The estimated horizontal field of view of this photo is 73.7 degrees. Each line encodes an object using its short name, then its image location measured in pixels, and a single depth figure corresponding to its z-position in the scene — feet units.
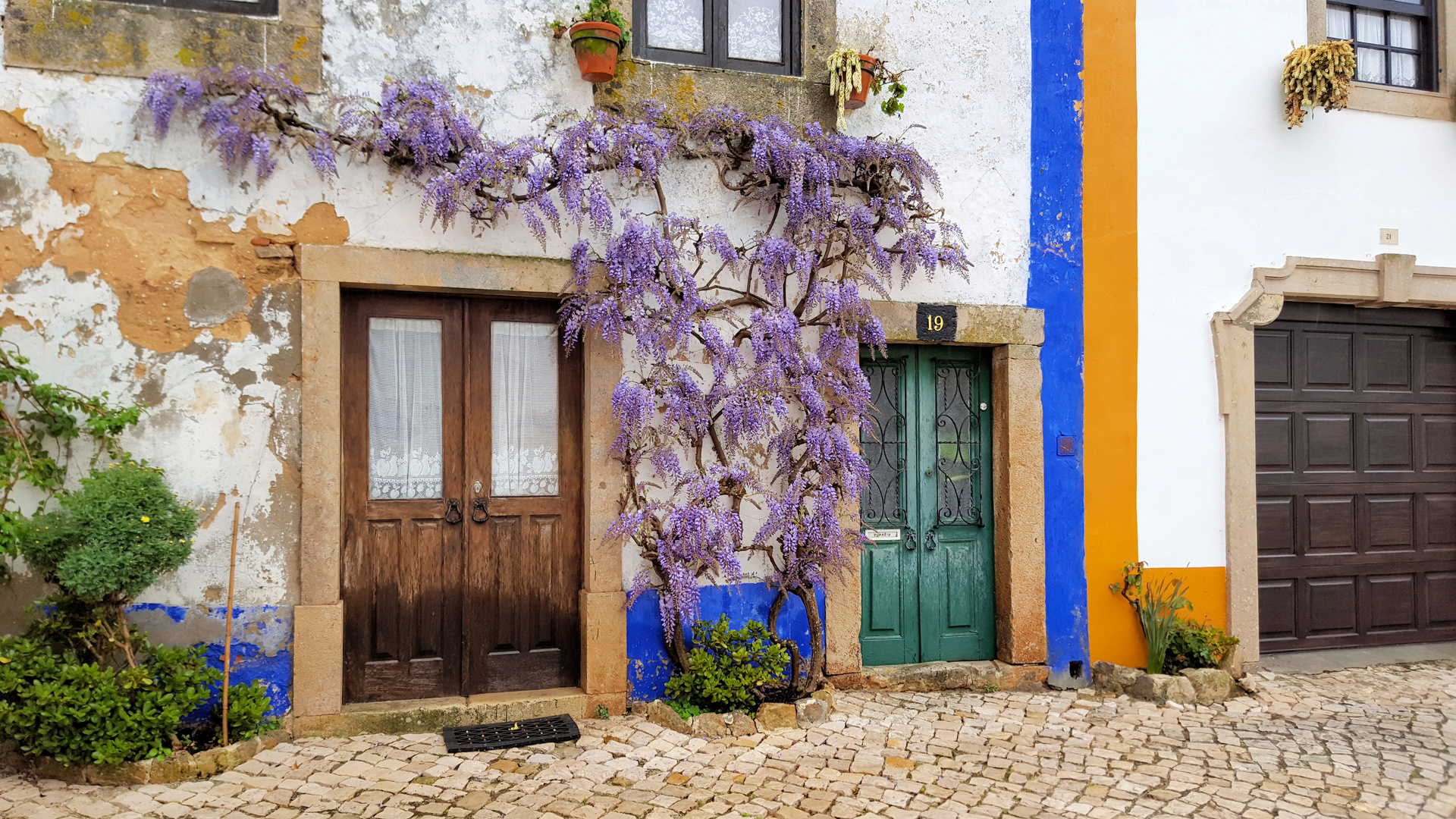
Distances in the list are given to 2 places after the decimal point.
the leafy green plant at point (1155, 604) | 18.16
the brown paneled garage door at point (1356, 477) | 20.25
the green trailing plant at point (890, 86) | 17.40
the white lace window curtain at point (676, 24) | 16.89
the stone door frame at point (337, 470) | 14.58
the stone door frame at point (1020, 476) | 18.24
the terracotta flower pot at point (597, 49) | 15.37
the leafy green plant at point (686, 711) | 15.39
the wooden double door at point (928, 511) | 18.22
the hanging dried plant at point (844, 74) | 16.85
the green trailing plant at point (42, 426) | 13.35
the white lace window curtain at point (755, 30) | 17.34
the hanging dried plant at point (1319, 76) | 19.06
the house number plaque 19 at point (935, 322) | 17.74
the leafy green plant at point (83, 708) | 12.13
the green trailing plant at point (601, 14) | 15.51
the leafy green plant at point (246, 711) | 13.57
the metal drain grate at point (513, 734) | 14.40
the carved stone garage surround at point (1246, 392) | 19.22
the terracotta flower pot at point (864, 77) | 17.01
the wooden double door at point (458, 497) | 15.49
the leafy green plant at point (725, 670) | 15.51
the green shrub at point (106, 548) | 12.28
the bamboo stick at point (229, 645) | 13.34
